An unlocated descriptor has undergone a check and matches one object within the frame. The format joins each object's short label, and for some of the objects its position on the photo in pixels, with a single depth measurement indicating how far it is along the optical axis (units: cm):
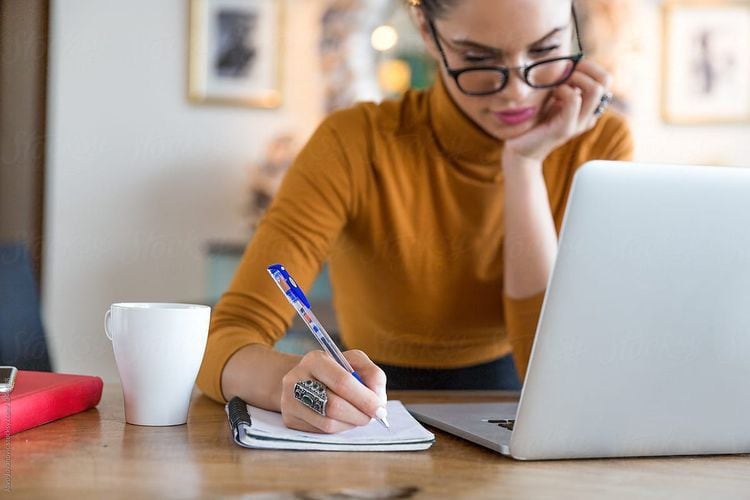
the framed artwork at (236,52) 305
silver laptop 62
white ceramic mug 75
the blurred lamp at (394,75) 311
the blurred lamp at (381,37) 309
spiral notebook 70
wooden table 58
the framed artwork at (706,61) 326
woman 114
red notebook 72
